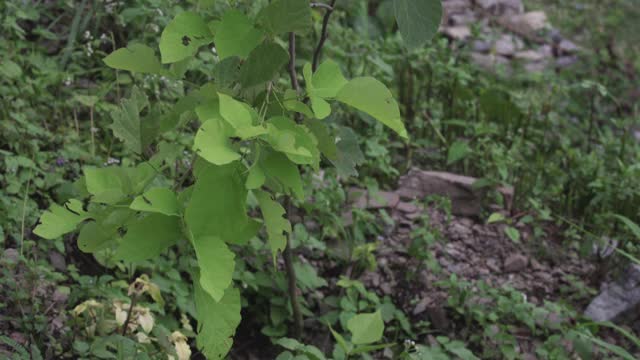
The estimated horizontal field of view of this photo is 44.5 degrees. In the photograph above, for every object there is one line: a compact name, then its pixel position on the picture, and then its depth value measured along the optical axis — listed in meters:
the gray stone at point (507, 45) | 4.92
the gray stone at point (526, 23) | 5.29
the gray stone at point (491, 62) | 4.33
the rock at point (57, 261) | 2.31
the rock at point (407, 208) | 3.09
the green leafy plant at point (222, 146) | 1.36
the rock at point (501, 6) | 5.61
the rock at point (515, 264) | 2.97
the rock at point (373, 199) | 2.85
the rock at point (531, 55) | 4.86
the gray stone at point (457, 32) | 4.86
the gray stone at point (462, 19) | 5.23
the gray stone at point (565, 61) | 4.89
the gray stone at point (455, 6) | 5.48
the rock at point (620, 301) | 2.70
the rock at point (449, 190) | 3.22
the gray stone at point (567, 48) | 5.11
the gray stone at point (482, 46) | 4.85
